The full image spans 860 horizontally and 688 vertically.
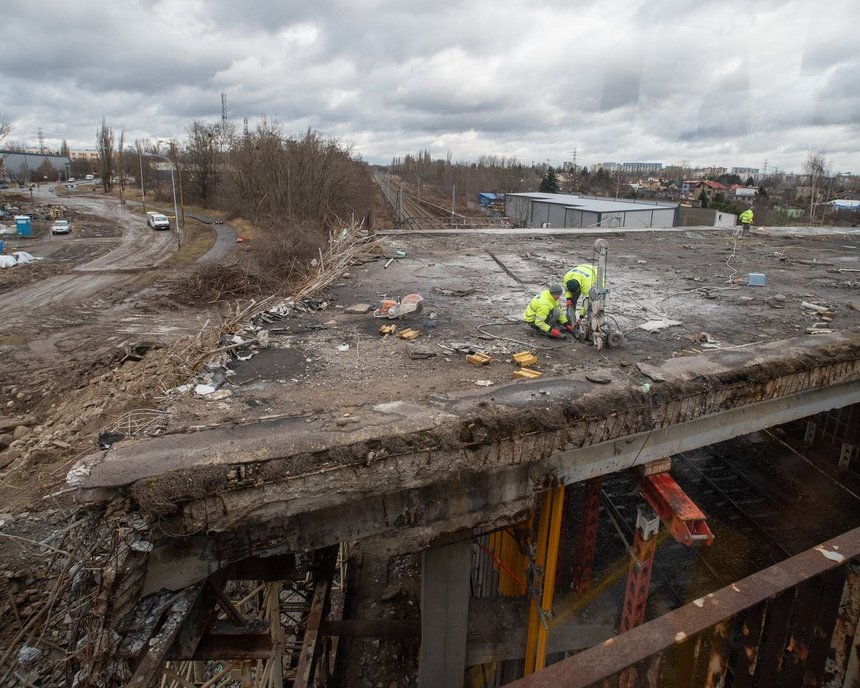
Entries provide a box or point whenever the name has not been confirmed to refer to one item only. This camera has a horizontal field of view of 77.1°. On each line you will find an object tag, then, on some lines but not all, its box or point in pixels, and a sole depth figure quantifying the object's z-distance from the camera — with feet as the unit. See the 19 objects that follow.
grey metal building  96.07
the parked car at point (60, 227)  117.39
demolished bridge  12.76
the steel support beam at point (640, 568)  17.96
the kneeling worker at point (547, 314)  23.34
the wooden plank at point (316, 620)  17.49
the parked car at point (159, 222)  127.03
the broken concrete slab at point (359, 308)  27.30
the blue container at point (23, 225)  110.93
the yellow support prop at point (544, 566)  18.26
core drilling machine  21.54
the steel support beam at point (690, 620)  4.56
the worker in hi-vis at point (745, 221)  58.54
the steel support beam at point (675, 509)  16.26
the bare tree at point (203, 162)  169.07
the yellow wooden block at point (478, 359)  20.25
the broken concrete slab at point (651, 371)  18.35
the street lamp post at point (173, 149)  162.97
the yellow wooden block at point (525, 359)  20.22
